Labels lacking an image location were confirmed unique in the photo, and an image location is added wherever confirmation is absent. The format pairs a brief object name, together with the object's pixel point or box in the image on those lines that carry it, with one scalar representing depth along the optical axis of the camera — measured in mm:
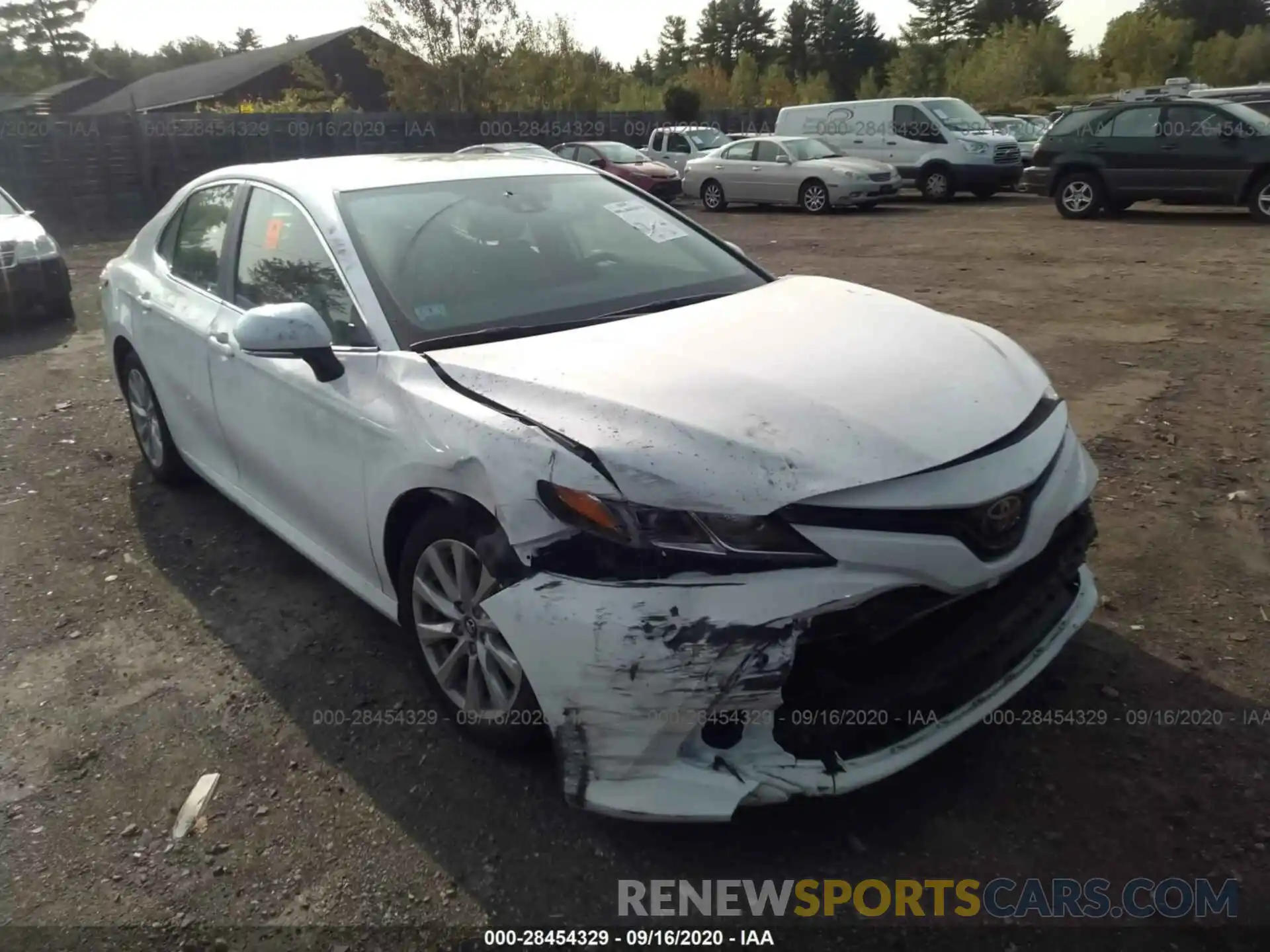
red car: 20266
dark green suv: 13602
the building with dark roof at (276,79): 40188
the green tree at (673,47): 79125
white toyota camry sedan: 2227
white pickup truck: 23359
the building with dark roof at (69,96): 44344
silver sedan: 18031
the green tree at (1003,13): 68562
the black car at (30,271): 9516
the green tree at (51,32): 58094
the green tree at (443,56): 34156
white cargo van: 19094
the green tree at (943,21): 71500
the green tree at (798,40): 77625
